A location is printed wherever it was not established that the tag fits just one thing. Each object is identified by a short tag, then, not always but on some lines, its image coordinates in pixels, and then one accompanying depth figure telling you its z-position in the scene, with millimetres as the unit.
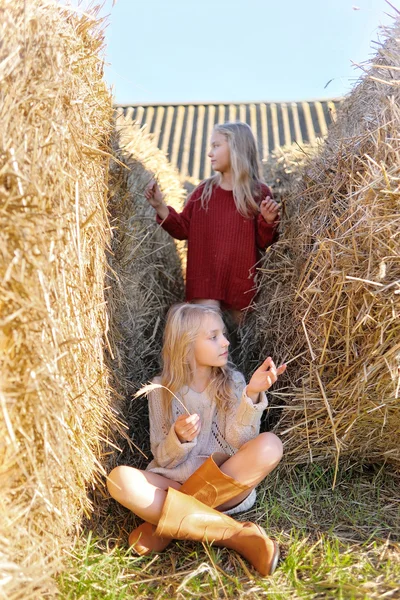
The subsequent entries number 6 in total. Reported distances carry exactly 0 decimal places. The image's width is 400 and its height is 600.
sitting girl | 2020
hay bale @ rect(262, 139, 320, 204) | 3463
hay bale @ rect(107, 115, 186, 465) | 2578
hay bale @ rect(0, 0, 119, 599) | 1616
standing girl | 3137
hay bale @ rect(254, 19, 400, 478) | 2049
